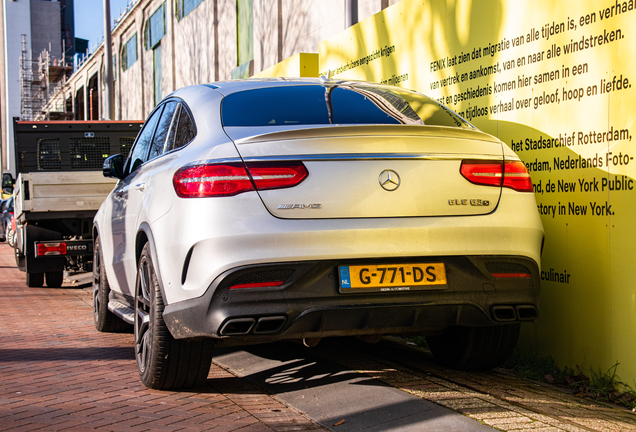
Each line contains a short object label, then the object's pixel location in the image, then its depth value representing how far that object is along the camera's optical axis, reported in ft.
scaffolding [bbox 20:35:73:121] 203.21
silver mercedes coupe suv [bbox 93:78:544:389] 11.23
